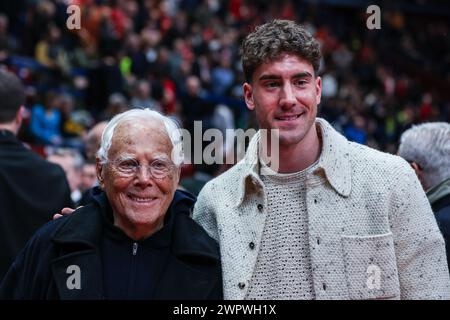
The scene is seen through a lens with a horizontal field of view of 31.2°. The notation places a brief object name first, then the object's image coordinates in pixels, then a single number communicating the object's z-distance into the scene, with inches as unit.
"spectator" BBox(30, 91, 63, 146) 453.7
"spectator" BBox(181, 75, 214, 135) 558.9
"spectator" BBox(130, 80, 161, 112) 514.9
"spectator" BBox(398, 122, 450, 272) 151.1
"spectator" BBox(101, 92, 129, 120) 425.4
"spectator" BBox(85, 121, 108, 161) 188.5
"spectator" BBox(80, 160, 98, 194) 223.7
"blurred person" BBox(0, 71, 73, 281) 154.5
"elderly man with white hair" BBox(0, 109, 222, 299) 111.7
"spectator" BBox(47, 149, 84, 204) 240.7
